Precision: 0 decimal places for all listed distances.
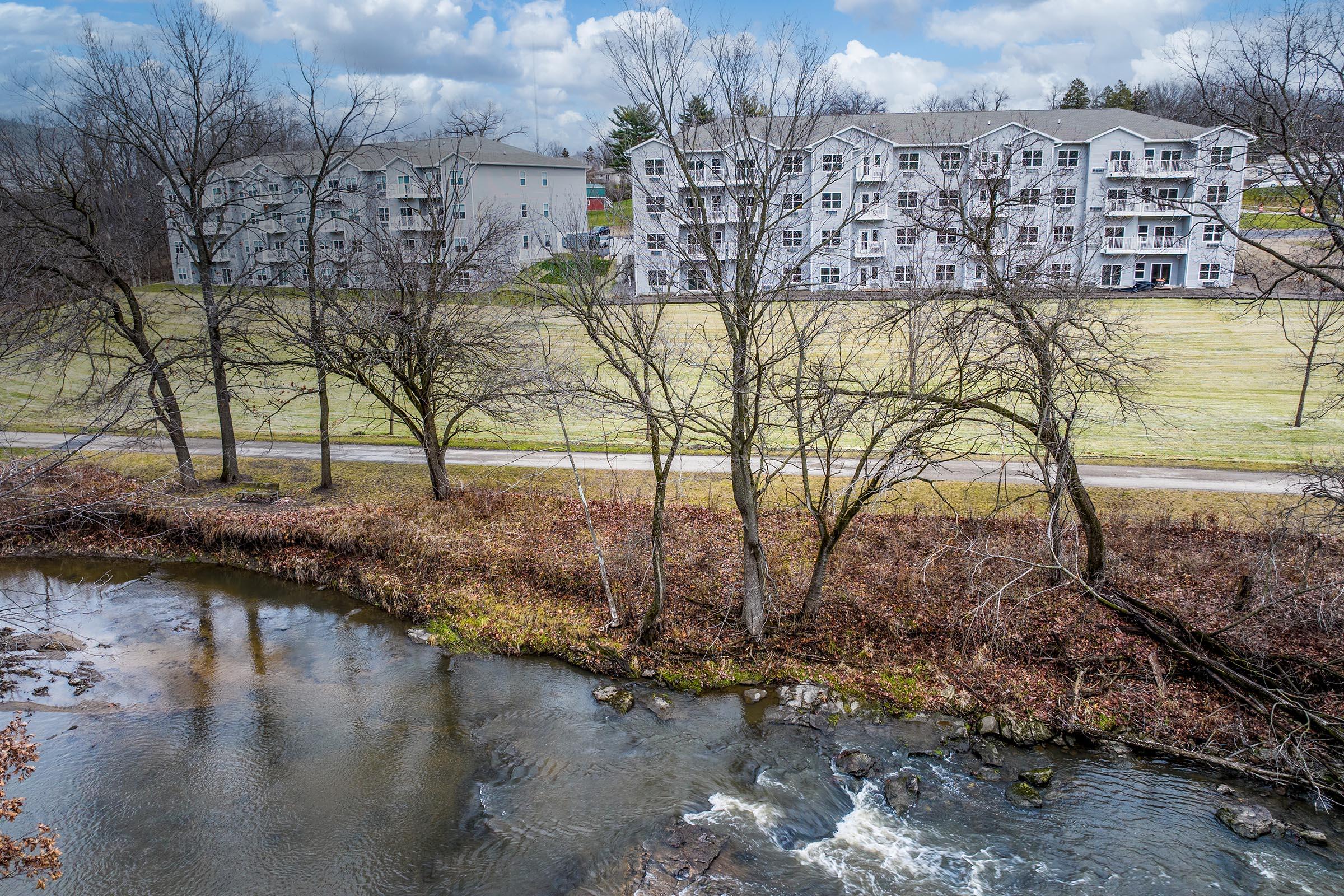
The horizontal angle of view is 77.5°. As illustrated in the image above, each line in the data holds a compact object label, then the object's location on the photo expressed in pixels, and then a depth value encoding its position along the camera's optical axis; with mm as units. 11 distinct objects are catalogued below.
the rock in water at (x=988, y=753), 13914
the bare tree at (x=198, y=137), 21672
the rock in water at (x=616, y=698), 15641
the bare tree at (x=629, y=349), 14844
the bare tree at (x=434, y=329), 21406
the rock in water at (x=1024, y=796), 12859
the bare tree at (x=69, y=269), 21547
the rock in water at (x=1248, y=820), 12055
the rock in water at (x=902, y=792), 12922
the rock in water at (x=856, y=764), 13695
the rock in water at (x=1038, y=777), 13336
